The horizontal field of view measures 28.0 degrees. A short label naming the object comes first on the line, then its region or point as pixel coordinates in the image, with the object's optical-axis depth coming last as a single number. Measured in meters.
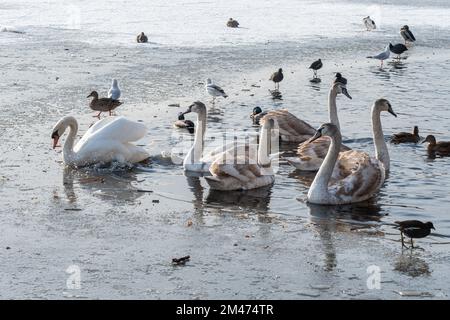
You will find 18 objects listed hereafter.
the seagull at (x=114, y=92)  16.45
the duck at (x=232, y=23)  27.77
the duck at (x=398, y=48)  23.38
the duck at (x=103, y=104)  15.66
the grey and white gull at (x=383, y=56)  22.08
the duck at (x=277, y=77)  18.33
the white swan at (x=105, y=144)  12.09
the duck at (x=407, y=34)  25.63
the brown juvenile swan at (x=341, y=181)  10.60
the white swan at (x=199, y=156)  11.94
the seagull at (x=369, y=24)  28.02
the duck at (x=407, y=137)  13.79
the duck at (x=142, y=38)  24.19
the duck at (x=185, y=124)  14.48
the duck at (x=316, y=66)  20.00
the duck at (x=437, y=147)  12.90
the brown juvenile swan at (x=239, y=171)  11.12
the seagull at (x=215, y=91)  16.62
